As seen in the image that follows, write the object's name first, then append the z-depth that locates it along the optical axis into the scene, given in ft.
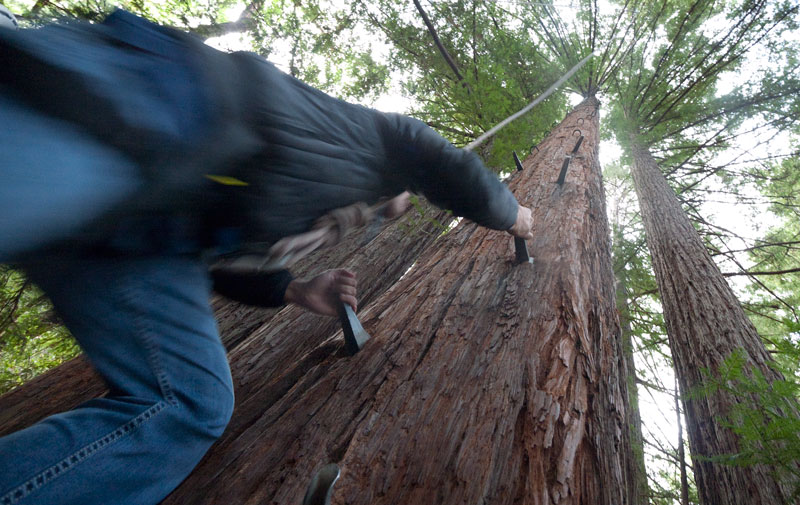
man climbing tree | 1.95
